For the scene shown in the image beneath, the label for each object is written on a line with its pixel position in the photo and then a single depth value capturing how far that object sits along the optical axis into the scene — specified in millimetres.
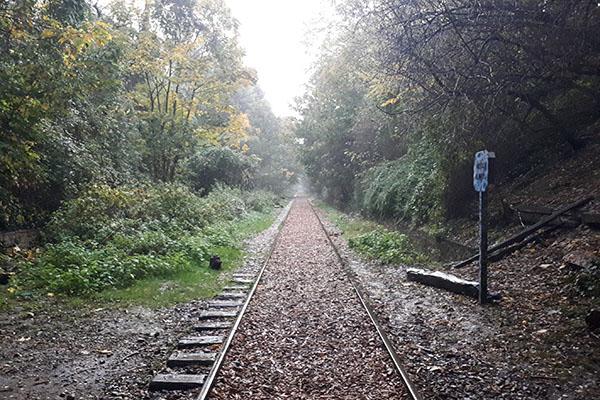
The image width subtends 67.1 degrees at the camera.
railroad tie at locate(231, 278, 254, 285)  10039
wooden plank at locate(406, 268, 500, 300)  8250
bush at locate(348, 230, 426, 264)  12524
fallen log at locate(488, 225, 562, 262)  9946
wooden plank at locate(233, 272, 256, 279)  10634
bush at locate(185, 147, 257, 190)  27812
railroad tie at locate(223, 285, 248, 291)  9449
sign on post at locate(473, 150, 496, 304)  7559
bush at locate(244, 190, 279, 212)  31516
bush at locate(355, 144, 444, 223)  15852
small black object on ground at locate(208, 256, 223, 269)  11383
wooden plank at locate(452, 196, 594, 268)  9711
